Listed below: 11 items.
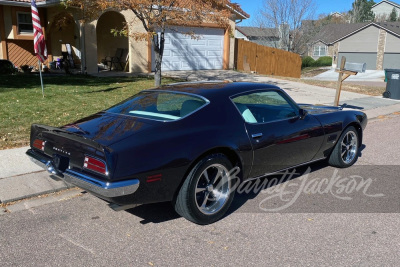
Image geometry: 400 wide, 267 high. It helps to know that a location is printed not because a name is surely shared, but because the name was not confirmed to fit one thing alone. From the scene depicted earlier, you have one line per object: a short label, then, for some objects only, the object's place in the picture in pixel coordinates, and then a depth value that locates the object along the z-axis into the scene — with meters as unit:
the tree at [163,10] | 10.65
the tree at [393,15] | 75.38
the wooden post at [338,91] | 11.48
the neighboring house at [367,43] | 46.59
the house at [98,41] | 17.22
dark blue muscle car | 3.56
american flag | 10.12
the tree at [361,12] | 73.06
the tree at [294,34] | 33.88
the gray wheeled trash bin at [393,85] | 15.30
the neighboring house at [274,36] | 34.88
